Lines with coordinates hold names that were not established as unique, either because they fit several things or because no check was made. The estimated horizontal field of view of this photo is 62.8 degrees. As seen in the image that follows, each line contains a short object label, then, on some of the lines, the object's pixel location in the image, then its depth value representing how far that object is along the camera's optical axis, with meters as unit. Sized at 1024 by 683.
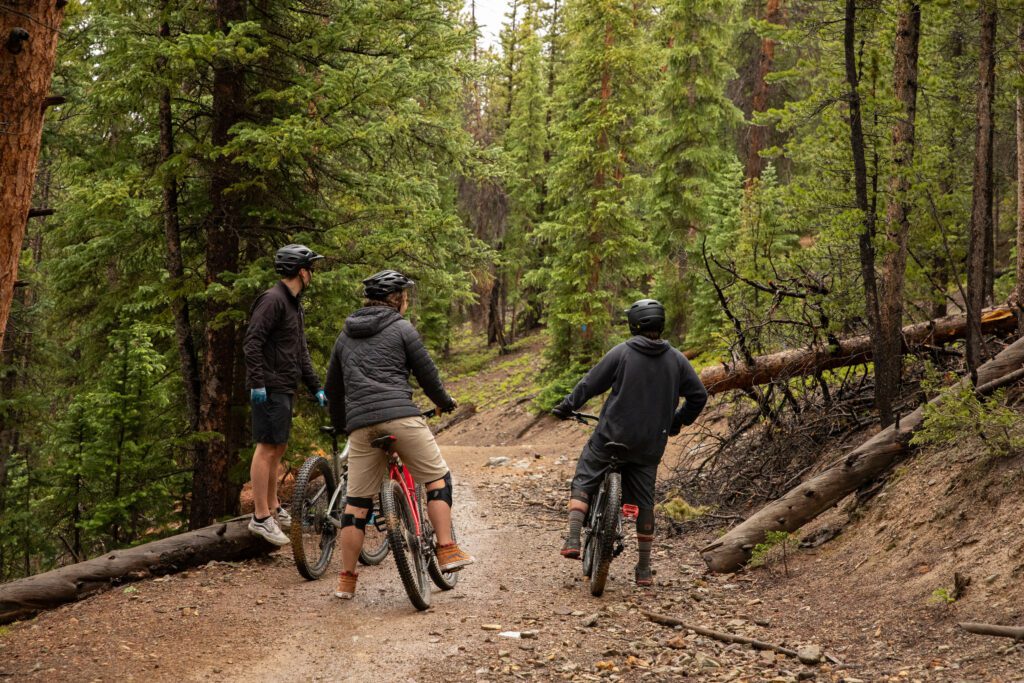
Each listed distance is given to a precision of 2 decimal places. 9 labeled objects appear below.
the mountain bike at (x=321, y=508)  7.40
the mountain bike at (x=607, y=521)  6.86
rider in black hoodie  7.02
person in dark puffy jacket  6.47
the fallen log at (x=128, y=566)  6.92
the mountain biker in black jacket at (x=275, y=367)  7.34
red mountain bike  6.30
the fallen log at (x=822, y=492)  8.00
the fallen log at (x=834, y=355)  9.62
